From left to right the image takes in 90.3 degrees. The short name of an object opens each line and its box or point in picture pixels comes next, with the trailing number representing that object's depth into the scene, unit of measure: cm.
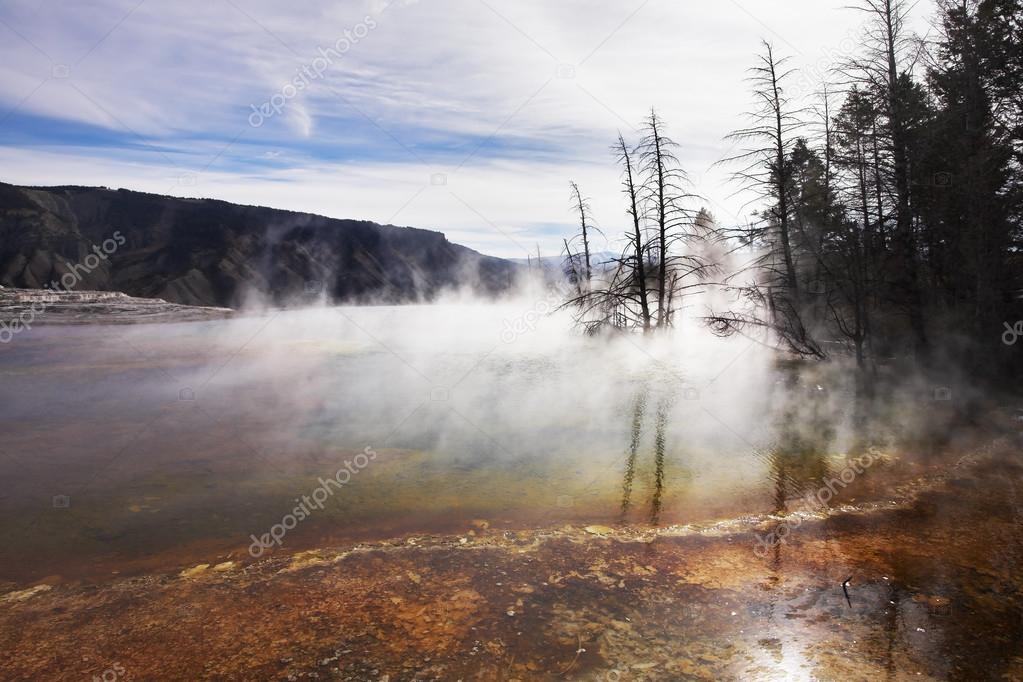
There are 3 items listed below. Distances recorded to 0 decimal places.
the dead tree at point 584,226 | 2432
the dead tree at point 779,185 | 1345
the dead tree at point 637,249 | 1747
